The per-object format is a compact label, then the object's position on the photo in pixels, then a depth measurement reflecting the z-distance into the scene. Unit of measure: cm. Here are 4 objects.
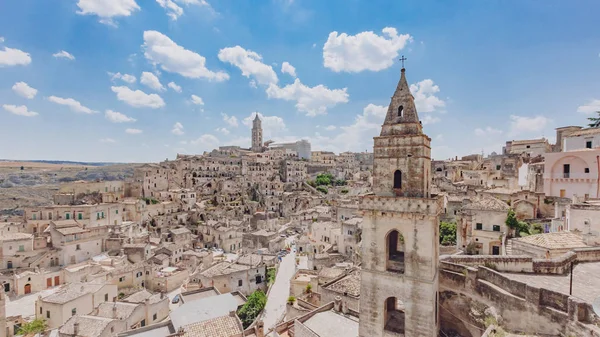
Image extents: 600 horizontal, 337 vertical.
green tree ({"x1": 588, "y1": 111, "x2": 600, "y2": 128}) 3864
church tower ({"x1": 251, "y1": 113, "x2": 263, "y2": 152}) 13212
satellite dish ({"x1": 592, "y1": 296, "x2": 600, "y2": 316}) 619
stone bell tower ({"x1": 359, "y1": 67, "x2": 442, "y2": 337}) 1202
